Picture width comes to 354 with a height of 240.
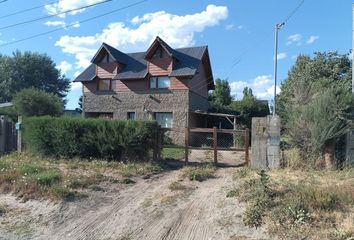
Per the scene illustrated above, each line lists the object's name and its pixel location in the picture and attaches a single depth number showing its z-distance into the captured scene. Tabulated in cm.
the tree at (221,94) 4176
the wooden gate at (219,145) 1353
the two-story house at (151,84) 2788
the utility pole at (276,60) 2916
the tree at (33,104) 2703
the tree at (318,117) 1128
